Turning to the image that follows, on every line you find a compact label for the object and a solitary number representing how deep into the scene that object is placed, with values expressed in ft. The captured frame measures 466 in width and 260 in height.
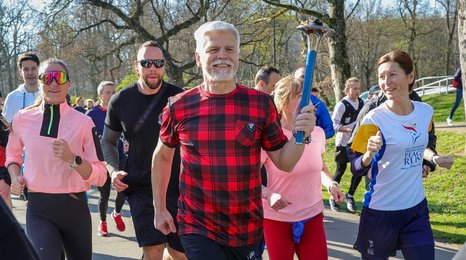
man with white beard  9.63
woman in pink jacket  12.34
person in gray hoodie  20.79
